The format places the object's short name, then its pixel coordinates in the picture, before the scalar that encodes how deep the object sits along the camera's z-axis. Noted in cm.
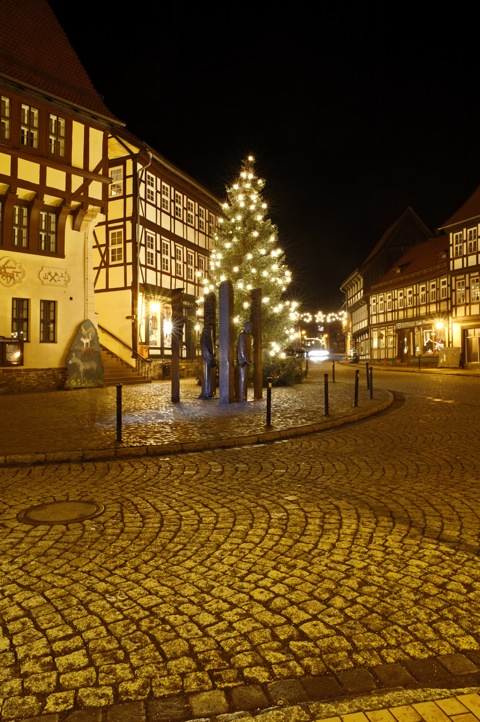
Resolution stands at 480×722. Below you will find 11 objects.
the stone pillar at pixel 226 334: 1580
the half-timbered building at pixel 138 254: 2834
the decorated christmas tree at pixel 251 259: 2478
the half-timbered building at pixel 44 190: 2003
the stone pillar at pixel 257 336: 1739
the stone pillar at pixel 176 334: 1602
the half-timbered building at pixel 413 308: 4497
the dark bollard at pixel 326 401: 1220
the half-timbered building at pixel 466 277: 4019
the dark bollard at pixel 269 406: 1056
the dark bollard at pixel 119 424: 891
